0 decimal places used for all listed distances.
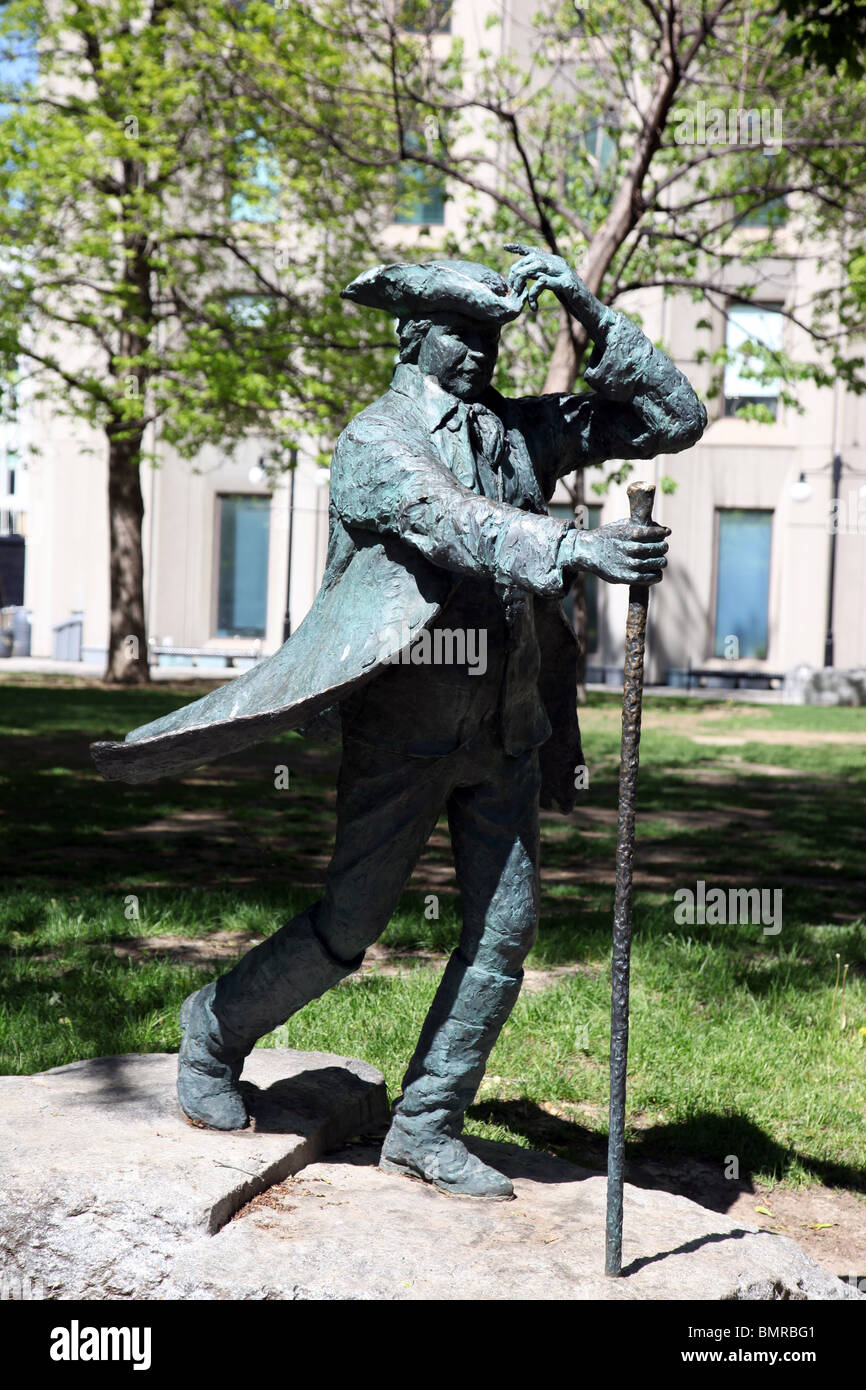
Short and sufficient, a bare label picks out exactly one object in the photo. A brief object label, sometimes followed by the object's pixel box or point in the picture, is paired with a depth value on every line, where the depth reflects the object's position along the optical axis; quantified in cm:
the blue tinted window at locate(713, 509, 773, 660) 2683
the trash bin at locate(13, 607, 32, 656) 3023
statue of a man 320
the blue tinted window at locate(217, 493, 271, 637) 2741
